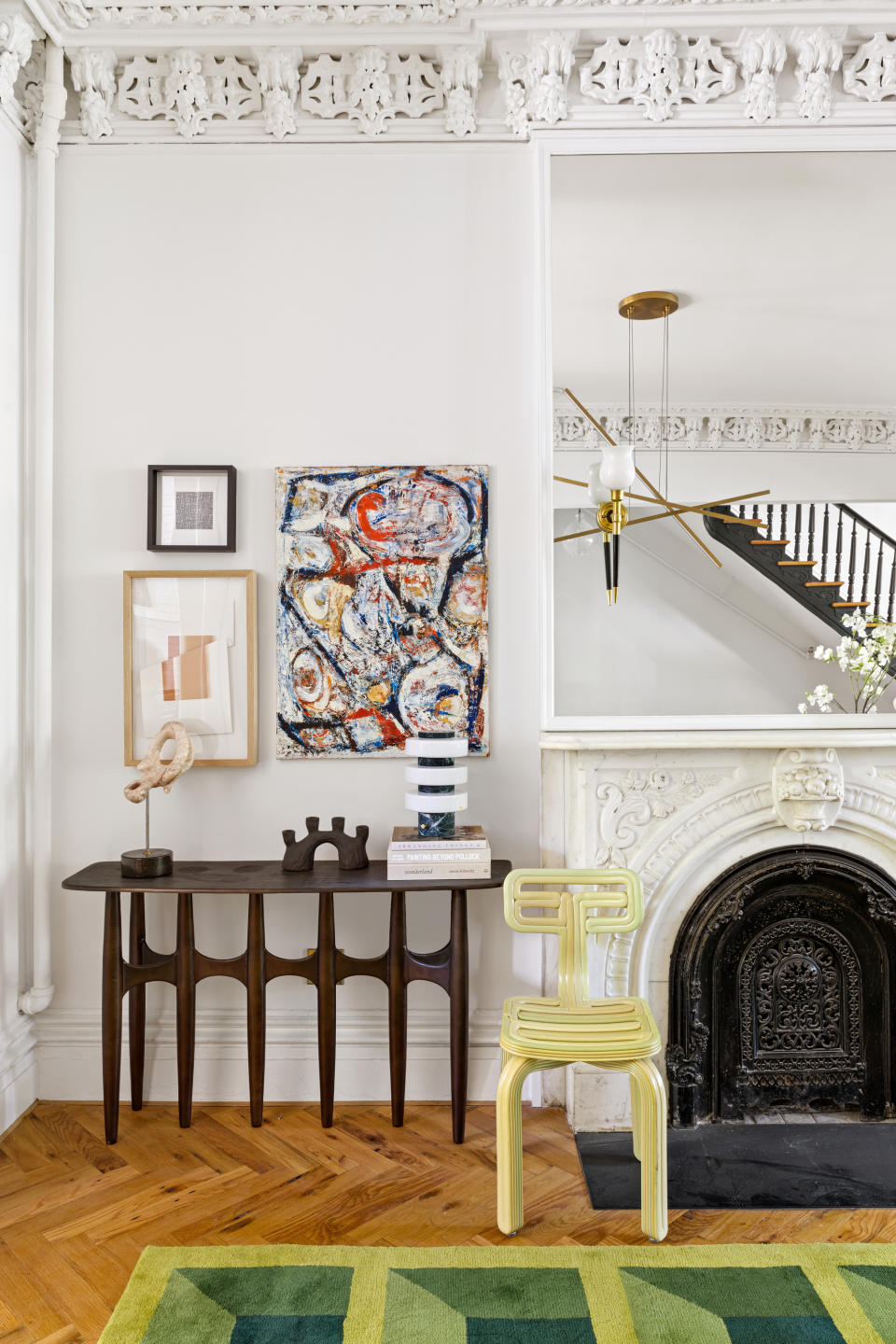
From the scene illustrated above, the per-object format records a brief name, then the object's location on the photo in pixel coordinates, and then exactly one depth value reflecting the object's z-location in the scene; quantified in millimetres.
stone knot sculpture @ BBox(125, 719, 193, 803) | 2467
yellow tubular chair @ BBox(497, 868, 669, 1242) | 1971
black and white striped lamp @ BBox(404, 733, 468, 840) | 2438
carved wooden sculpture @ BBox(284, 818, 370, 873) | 2453
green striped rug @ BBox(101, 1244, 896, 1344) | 1681
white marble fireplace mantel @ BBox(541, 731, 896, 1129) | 2471
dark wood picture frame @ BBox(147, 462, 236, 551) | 2628
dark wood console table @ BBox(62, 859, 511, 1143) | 2375
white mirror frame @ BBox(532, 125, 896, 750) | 2553
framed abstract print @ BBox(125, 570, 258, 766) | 2650
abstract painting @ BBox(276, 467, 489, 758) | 2648
